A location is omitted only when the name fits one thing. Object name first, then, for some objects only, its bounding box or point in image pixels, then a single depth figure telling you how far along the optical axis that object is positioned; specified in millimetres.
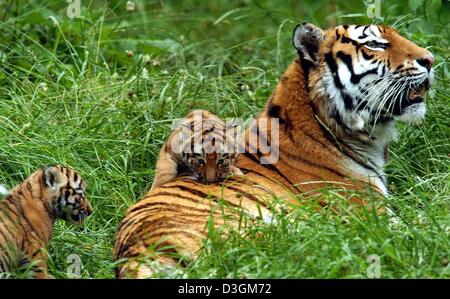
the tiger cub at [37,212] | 12195
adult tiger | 13844
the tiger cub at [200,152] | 13570
